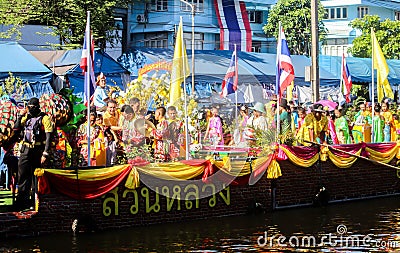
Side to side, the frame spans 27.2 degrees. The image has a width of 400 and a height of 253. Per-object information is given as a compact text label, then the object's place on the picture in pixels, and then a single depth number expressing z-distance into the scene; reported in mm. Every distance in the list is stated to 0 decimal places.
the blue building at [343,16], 63688
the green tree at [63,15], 30719
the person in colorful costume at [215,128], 17438
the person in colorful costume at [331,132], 21219
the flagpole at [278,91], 16734
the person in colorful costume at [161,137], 15172
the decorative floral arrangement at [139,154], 14852
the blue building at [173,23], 48188
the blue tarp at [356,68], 36969
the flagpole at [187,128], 15078
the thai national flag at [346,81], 27812
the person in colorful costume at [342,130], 22156
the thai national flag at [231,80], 18720
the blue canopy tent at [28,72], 23078
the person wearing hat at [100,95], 18719
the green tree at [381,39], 50625
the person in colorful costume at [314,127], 19203
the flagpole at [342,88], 28769
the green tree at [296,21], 51469
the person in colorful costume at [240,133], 16467
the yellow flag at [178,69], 15680
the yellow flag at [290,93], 28127
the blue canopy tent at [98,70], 25438
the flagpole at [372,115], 21245
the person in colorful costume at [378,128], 22148
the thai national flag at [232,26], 49616
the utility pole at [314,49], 22273
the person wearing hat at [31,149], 13336
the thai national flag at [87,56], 15062
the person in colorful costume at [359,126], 23095
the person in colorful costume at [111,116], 15508
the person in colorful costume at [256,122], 16422
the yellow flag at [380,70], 20922
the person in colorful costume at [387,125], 22688
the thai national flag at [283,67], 17703
